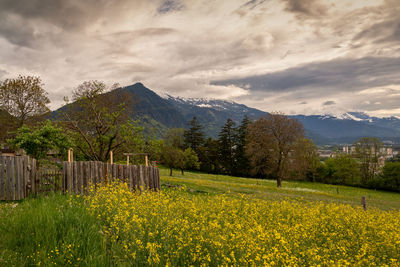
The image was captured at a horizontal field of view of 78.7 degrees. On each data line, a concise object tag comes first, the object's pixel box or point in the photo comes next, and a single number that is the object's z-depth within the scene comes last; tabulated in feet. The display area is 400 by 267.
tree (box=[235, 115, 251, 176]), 208.44
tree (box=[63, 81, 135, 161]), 57.58
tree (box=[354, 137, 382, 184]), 195.83
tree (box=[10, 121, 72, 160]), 49.85
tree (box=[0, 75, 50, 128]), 102.17
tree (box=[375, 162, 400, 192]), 171.53
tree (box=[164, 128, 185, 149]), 215.55
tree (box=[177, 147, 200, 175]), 147.50
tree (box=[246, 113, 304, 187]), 108.47
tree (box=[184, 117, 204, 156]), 242.58
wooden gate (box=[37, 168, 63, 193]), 34.01
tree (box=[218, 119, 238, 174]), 217.36
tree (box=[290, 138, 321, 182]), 110.63
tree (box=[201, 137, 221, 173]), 220.64
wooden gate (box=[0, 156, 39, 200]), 32.14
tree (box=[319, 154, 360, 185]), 192.54
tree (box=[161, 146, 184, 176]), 145.79
